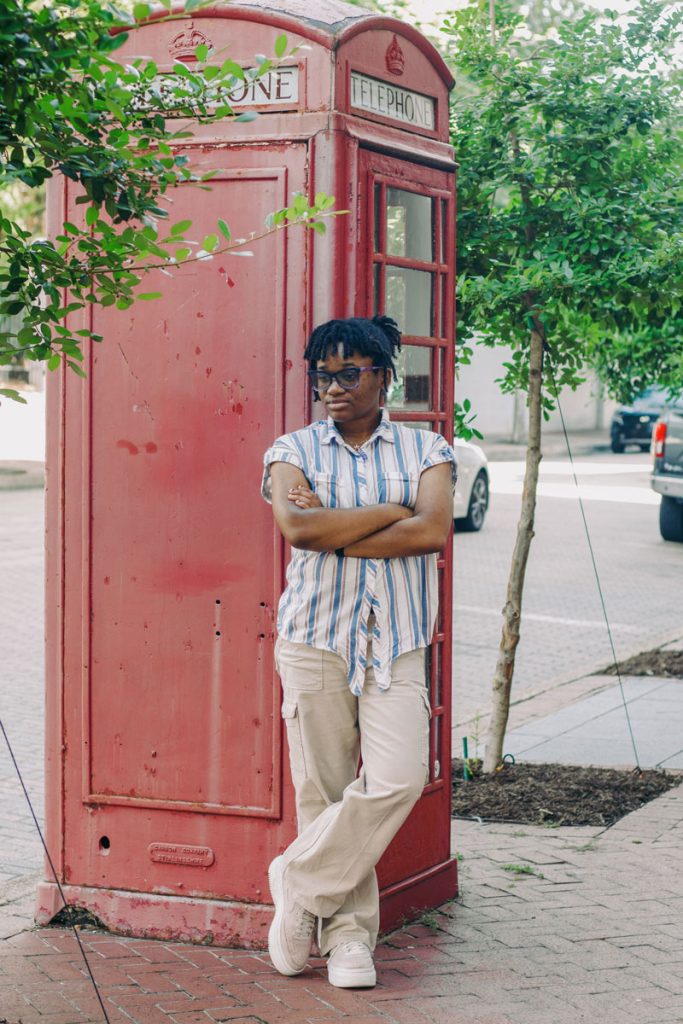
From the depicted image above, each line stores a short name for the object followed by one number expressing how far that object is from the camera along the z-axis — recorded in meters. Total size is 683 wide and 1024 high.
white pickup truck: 16.72
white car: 16.95
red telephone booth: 4.47
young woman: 4.05
